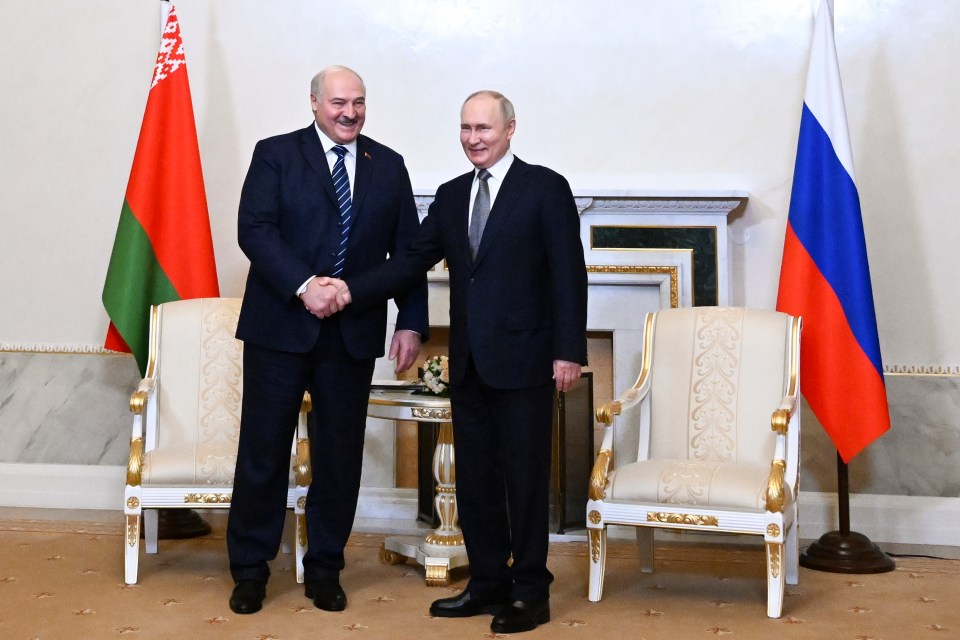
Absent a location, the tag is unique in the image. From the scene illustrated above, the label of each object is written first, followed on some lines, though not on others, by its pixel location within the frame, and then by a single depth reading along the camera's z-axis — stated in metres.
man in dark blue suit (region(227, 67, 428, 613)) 3.42
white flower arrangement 4.06
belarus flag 4.73
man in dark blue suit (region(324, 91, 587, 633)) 3.23
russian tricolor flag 4.18
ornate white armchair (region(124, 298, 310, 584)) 3.81
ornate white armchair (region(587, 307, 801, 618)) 3.47
